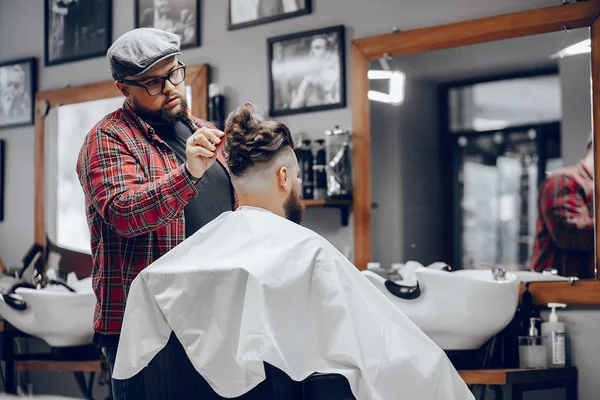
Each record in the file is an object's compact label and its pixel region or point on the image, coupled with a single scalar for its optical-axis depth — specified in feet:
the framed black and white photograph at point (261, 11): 11.83
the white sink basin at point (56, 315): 11.53
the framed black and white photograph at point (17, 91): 14.75
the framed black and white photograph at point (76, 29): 13.96
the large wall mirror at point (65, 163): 13.82
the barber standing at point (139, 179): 6.30
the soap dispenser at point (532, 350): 9.28
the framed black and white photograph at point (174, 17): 12.87
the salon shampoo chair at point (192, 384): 5.11
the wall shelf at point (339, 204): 11.00
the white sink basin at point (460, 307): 8.86
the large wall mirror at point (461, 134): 10.01
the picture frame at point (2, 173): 15.05
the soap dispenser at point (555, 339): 9.36
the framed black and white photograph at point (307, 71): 11.39
